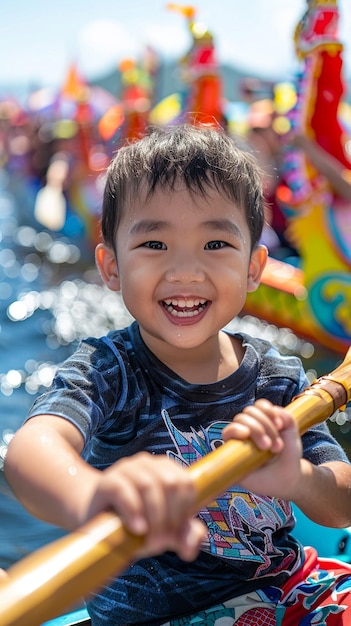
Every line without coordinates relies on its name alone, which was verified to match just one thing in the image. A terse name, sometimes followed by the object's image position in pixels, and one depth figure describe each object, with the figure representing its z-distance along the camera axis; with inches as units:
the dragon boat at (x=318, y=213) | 142.6
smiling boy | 42.9
